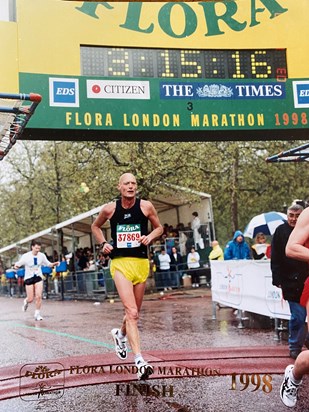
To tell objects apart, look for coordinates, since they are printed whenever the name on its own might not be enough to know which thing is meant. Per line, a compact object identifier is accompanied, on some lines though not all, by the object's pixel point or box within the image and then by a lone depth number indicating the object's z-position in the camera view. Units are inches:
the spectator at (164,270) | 765.3
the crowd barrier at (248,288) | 313.3
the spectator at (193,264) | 782.5
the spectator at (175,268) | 779.4
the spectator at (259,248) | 492.1
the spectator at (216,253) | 561.9
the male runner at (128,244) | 218.7
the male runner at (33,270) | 515.8
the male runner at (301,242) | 147.7
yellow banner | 338.3
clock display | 352.2
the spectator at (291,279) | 243.6
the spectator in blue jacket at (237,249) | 471.8
